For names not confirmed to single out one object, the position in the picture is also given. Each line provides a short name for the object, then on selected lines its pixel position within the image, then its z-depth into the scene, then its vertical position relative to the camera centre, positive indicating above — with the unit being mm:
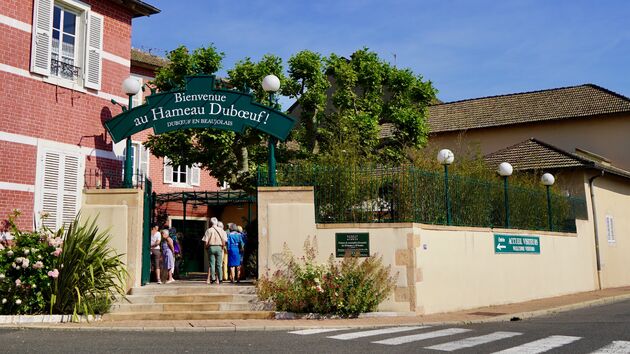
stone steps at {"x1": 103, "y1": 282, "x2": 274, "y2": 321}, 12242 -806
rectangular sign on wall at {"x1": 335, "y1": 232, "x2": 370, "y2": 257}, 13164 +369
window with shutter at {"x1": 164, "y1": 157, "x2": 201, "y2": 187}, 27898 +4000
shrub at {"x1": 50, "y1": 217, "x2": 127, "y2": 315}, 11922 -197
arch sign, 14266 +3423
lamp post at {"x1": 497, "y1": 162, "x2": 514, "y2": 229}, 17109 +2147
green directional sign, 16672 +434
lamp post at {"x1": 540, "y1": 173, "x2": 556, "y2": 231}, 19297 +2310
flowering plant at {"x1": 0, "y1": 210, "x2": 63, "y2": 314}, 11648 -207
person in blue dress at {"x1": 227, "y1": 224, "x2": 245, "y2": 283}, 14812 +264
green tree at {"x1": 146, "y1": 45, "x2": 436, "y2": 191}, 18031 +4782
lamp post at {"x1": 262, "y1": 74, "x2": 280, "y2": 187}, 13688 +3806
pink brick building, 13672 +3879
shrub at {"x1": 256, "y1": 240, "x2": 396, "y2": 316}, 12477 -459
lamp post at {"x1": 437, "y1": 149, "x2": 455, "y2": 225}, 14555 +2148
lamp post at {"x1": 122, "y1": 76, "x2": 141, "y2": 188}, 14125 +2674
